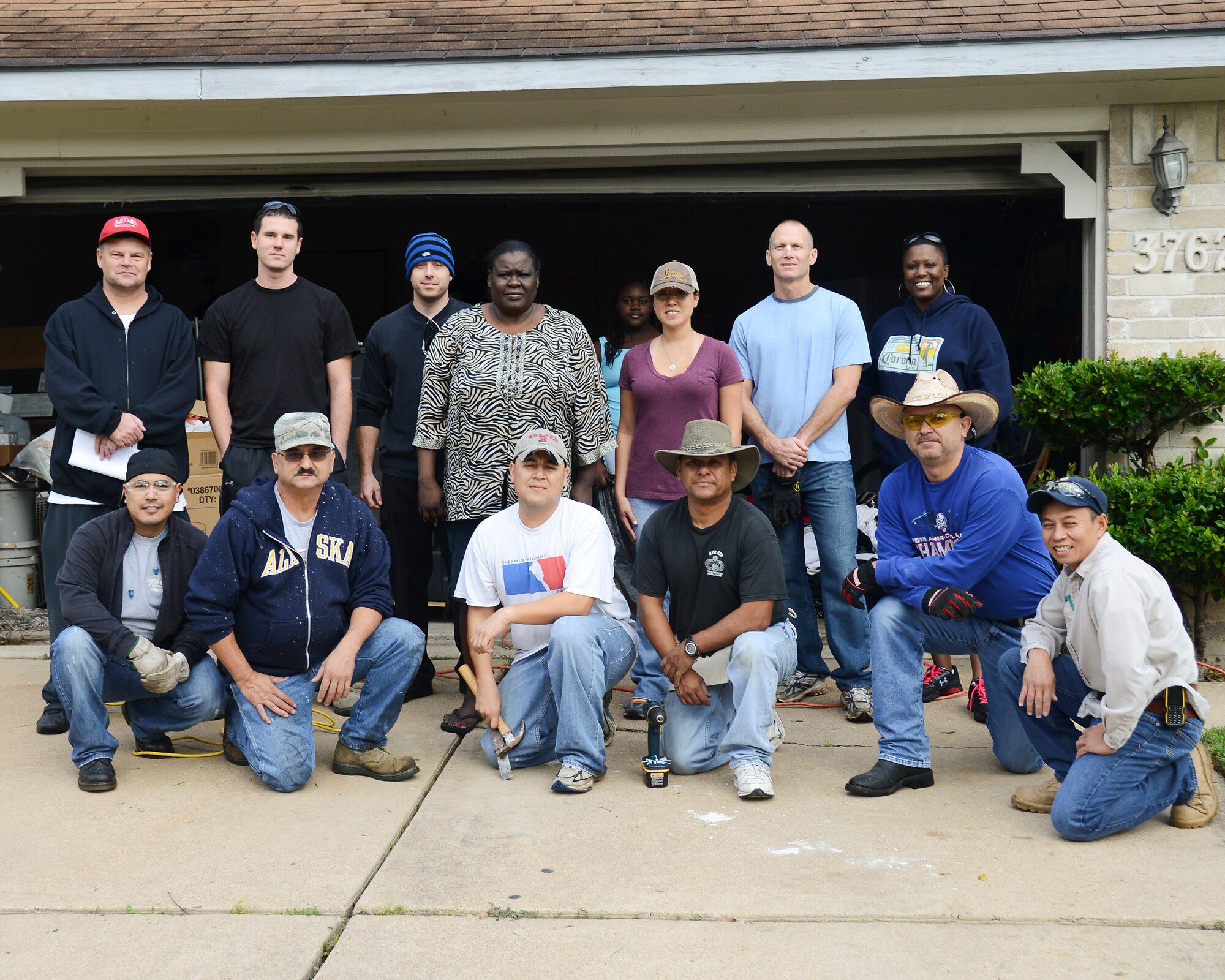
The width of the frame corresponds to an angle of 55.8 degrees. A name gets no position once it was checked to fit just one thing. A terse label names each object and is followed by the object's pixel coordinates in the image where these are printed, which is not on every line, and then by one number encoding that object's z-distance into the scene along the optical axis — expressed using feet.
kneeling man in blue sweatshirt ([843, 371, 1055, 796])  12.62
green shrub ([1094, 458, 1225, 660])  16.01
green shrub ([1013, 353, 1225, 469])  16.85
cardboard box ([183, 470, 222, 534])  22.16
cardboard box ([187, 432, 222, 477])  22.35
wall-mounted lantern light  17.72
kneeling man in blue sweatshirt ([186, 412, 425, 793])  12.46
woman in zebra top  14.66
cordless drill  12.64
